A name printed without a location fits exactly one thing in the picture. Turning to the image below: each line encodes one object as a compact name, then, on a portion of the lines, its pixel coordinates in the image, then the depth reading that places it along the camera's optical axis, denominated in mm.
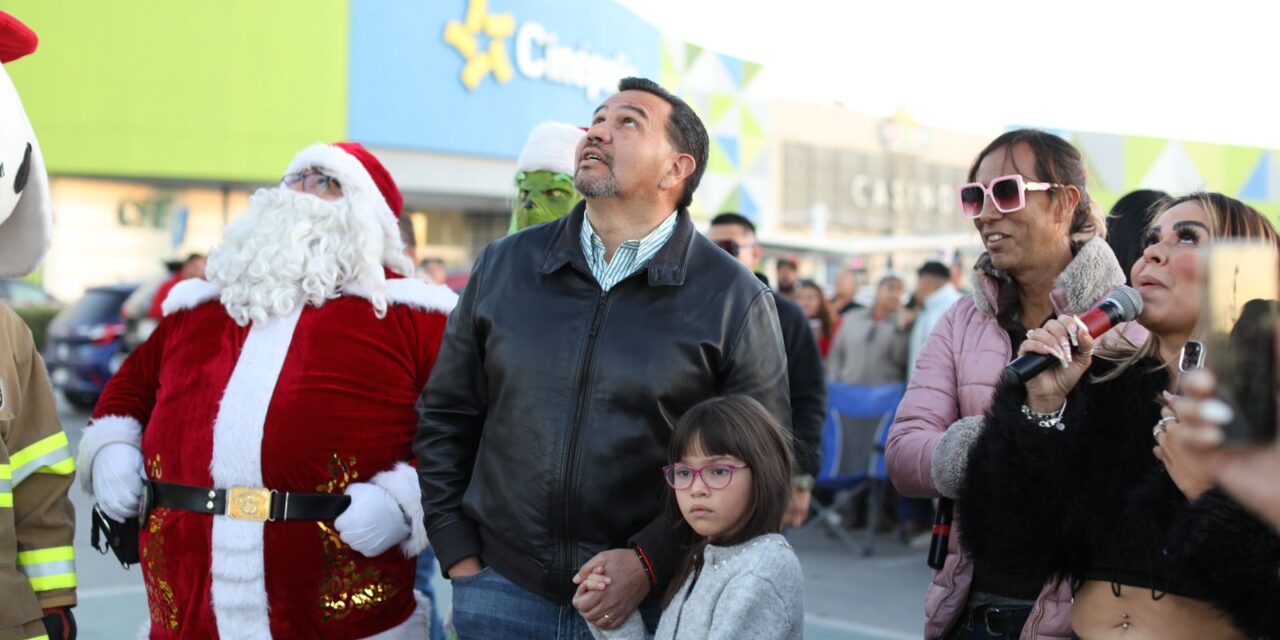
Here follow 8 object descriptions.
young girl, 2746
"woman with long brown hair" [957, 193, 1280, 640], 2334
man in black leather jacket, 2957
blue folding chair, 8781
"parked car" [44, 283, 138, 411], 14148
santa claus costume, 3441
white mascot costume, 3156
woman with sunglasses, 3000
